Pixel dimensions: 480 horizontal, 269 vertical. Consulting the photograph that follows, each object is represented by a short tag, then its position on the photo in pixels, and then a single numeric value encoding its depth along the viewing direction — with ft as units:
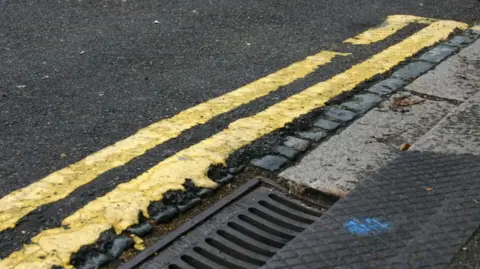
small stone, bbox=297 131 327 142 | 9.62
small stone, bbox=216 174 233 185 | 8.39
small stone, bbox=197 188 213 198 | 8.11
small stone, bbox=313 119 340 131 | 9.96
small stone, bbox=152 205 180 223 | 7.59
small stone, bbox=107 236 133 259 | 7.01
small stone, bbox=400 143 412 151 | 9.03
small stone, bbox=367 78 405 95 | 11.36
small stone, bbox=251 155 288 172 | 8.77
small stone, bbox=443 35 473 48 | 13.84
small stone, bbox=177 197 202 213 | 7.82
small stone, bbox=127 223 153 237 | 7.35
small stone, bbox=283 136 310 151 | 9.32
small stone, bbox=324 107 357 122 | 10.30
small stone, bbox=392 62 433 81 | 12.09
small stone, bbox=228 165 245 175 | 8.64
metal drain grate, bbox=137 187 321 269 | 6.95
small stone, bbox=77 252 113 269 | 6.81
